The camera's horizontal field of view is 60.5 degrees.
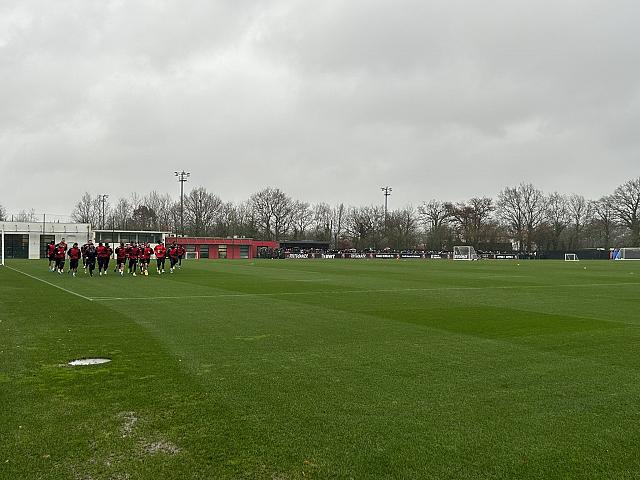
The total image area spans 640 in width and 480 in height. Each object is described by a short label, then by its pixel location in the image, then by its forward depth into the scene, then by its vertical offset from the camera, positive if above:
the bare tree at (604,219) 107.81 +5.31
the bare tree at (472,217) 110.06 +5.62
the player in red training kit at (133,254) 30.55 -0.66
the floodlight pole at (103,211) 103.90 +6.02
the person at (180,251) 36.49 -0.59
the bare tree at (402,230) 114.31 +2.92
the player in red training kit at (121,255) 30.80 -0.73
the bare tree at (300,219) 118.83 +5.38
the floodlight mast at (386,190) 100.81 +9.83
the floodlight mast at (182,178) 82.75 +9.71
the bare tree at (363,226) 119.06 +3.87
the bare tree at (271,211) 114.81 +6.70
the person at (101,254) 29.77 -0.66
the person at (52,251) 31.28 -0.54
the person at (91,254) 29.34 -0.66
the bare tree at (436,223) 111.25 +4.45
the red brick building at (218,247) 80.69 -0.65
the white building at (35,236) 69.44 +0.79
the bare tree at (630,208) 100.56 +7.00
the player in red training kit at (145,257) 31.53 -0.85
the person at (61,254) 30.45 -0.68
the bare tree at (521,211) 112.81 +7.02
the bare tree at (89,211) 110.19 +6.28
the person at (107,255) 30.03 -0.71
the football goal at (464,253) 83.41 -1.43
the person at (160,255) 33.72 -0.78
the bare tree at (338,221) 125.44 +5.21
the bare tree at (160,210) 112.00 +6.82
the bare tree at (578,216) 115.94 +6.20
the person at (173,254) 34.54 -0.73
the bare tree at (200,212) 109.06 +6.20
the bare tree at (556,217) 112.94 +5.84
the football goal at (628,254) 85.09 -1.31
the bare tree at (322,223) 123.69 +4.73
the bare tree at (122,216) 109.07 +5.44
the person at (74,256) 29.45 -0.77
